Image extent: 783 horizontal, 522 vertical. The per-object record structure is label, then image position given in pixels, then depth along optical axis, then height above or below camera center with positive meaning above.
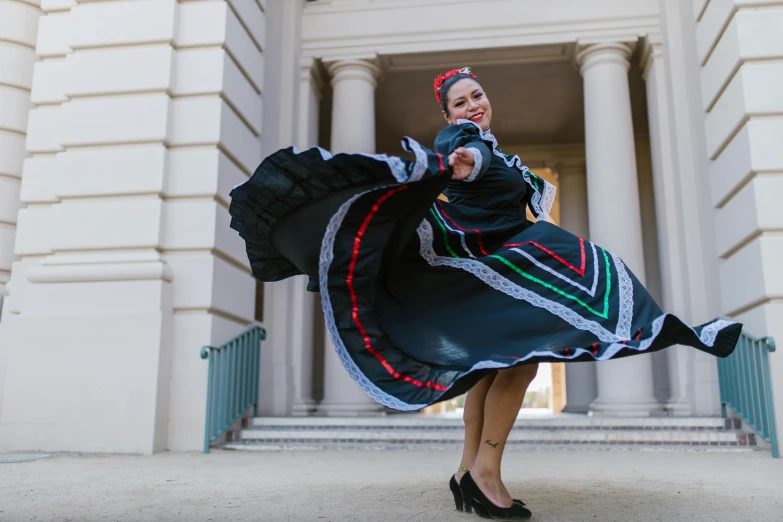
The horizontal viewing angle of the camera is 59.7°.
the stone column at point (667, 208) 7.17 +1.92
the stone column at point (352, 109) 8.30 +3.37
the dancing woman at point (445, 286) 2.19 +0.34
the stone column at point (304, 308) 7.86 +0.89
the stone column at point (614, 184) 7.08 +2.20
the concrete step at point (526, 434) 5.59 -0.42
